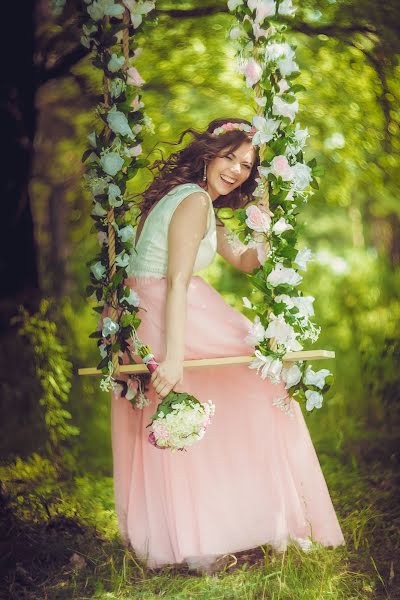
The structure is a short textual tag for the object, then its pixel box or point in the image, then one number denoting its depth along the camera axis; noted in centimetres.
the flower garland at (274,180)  353
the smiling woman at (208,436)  365
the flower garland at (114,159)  367
